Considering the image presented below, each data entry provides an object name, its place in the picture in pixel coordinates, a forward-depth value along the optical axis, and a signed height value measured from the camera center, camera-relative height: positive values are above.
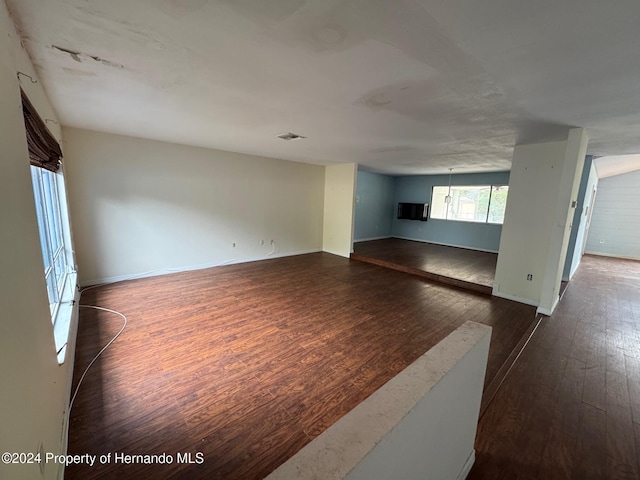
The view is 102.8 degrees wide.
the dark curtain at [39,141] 1.58 +0.39
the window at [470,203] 7.22 +0.14
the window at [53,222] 1.84 -0.30
